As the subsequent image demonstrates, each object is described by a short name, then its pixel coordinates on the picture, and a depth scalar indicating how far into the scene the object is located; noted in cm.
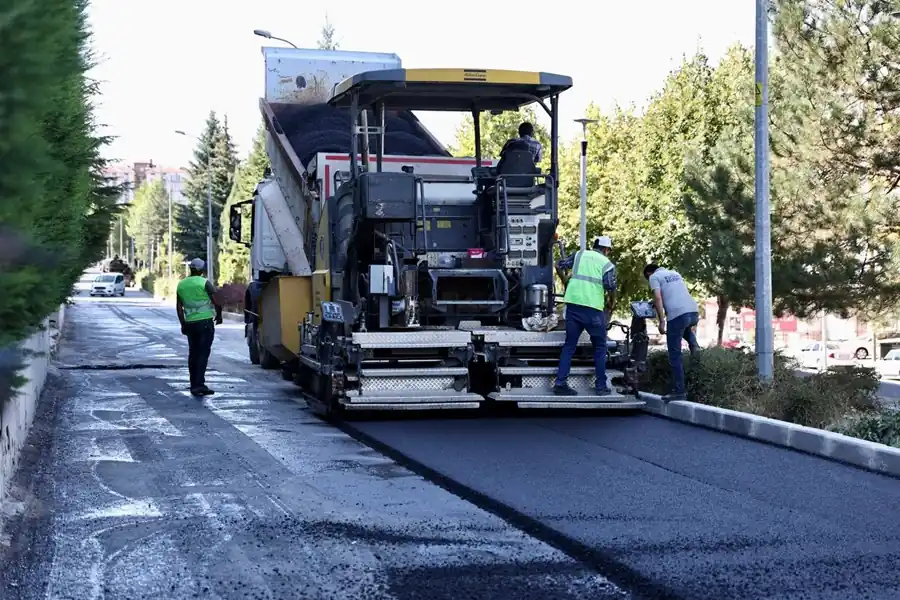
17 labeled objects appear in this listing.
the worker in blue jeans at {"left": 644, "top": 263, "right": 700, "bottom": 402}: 1099
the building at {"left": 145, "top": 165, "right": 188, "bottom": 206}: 18406
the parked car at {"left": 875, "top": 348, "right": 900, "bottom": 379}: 3797
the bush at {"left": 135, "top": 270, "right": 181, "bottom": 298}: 6731
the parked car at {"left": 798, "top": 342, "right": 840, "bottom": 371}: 4075
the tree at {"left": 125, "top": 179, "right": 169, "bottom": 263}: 11238
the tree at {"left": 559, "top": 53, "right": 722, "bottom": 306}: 3225
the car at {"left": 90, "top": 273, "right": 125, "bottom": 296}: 7250
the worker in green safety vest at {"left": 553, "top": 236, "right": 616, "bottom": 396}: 1035
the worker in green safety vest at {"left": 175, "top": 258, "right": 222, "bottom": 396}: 1290
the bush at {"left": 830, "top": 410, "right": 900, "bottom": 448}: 818
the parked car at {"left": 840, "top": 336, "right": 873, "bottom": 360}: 4491
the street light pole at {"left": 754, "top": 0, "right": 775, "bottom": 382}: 1098
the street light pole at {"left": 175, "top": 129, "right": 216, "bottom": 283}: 4338
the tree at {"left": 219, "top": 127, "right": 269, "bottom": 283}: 5331
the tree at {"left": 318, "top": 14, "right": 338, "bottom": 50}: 5981
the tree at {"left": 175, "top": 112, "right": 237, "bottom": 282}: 6944
